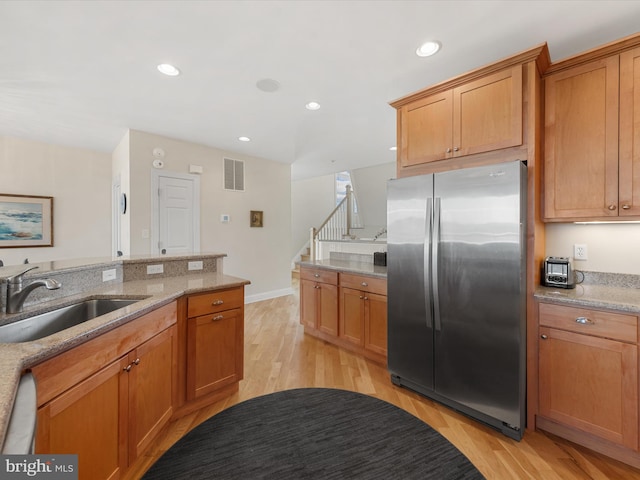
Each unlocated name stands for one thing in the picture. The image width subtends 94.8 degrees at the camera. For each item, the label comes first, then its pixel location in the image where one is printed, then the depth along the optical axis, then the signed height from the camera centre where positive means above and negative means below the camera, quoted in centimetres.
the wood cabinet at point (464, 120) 199 +89
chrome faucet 143 -26
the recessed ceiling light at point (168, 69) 240 +142
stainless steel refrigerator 186 -35
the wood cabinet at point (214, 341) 205 -75
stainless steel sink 140 -44
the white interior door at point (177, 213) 424 +39
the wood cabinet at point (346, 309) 280 -75
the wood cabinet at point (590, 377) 161 -81
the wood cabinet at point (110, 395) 108 -70
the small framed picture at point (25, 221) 420 +27
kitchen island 98 -36
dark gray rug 156 -124
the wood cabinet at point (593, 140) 180 +65
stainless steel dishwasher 60 -43
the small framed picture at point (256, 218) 539 +38
